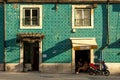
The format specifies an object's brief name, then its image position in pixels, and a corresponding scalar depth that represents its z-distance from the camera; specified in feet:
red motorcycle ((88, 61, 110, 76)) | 73.54
